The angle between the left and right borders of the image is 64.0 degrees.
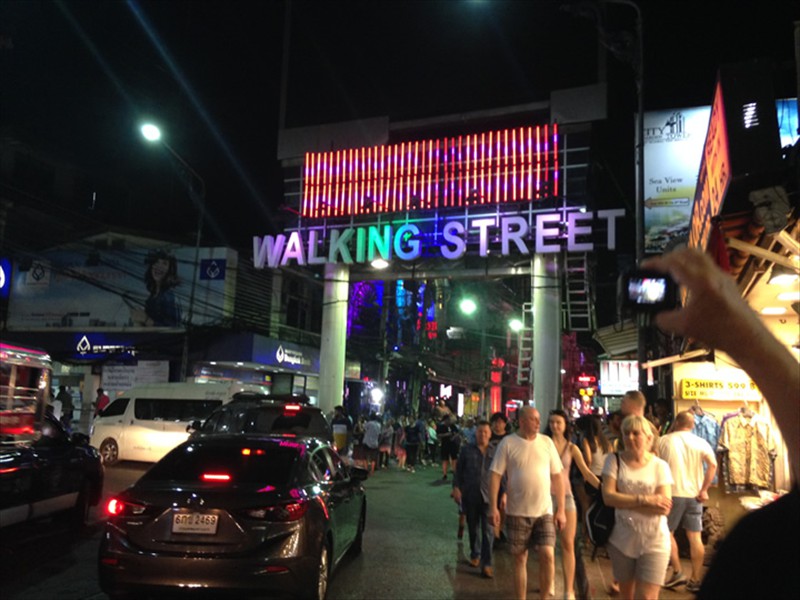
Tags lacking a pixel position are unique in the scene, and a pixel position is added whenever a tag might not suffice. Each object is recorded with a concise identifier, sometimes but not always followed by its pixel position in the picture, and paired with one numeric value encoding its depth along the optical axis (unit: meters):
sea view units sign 15.12
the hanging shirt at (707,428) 9.47
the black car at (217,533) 5.23
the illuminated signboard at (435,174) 19.16
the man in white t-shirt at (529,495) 6.07
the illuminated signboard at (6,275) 24.74
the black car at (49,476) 7.42
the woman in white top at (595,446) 7.52
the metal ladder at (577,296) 18.81
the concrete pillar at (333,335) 19.98
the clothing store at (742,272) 5.10
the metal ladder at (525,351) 19.83
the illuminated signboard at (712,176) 5.57
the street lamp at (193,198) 21.41
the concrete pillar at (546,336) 17.77
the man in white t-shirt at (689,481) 6.88
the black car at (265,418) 11.46
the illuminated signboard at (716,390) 10.30
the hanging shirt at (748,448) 8.80
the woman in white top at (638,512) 4.71
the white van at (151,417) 16.52
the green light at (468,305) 27.06
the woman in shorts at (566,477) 6.59
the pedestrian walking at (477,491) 7.72
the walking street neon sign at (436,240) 17.91
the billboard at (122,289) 25.27
